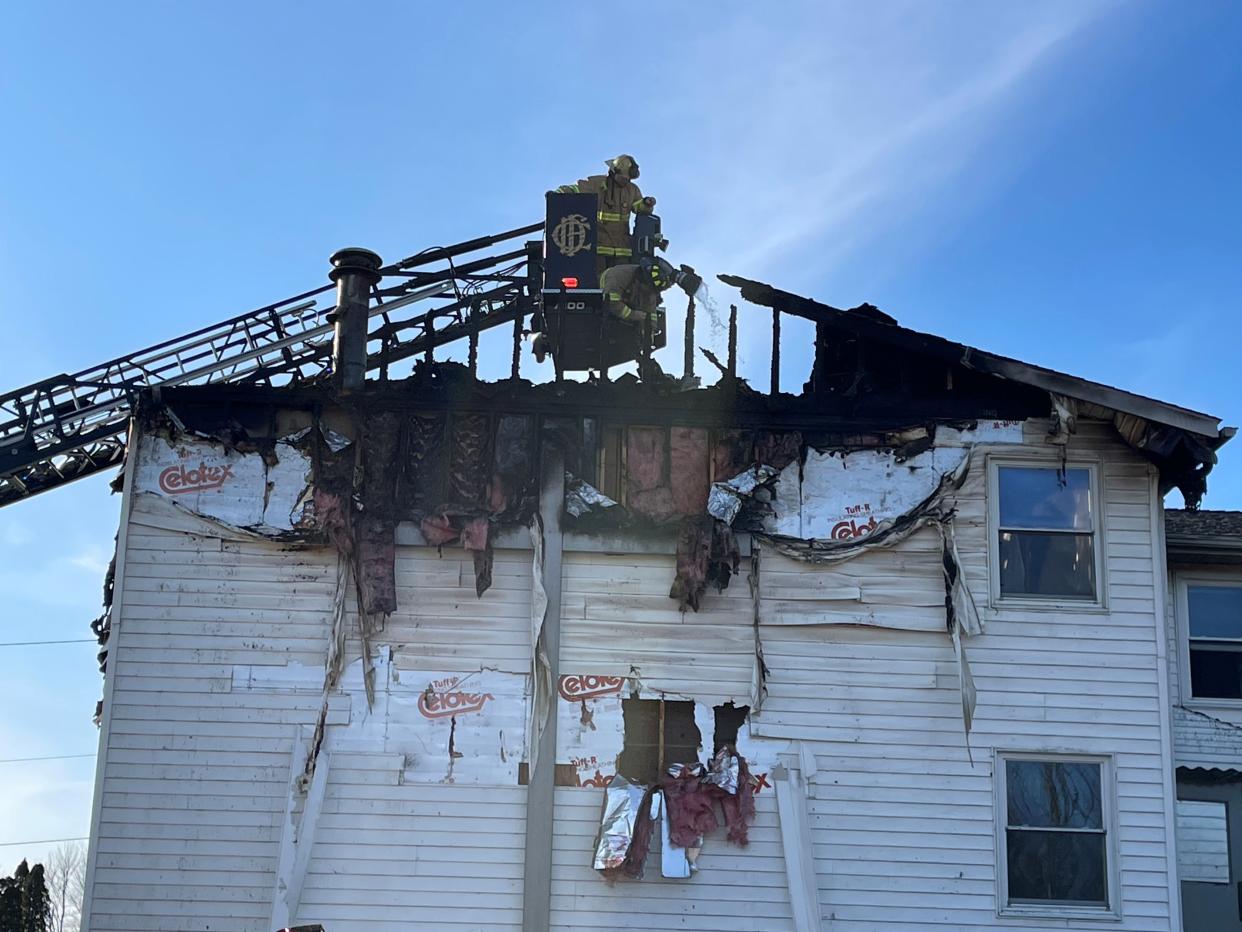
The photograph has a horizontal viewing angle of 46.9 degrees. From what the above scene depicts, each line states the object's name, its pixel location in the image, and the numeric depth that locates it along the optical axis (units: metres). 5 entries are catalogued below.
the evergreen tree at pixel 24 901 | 26.94
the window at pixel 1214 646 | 15.41
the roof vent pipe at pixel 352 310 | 13.92
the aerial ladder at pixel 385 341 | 15.27
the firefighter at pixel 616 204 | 15.74
